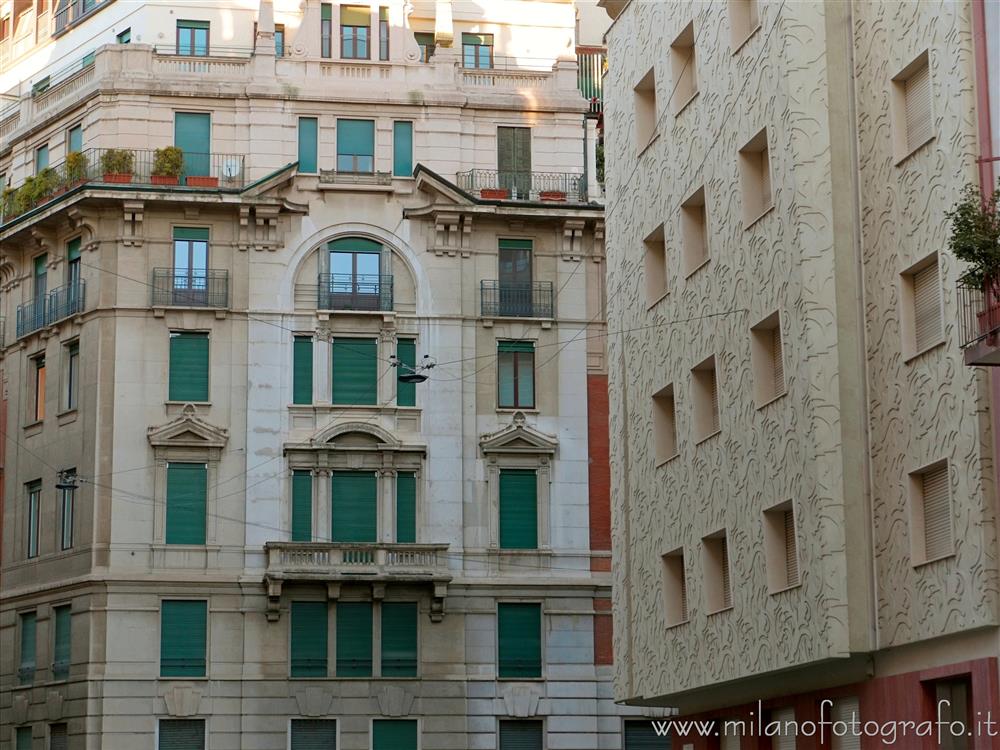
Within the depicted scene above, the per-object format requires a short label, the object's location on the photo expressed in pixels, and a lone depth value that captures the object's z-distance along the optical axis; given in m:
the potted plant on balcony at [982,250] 25.31
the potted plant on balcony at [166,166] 59.47
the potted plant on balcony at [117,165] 59.41
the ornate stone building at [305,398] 56.97
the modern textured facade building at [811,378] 28.72
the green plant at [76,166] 60.16
